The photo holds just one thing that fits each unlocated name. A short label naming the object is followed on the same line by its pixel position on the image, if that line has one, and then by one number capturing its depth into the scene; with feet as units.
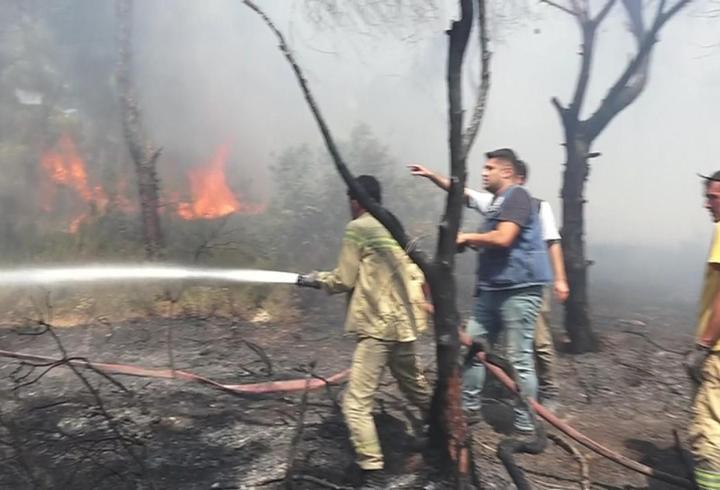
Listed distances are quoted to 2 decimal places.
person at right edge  8.94
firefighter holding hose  10.68
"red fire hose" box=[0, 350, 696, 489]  10.15
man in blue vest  11.96
